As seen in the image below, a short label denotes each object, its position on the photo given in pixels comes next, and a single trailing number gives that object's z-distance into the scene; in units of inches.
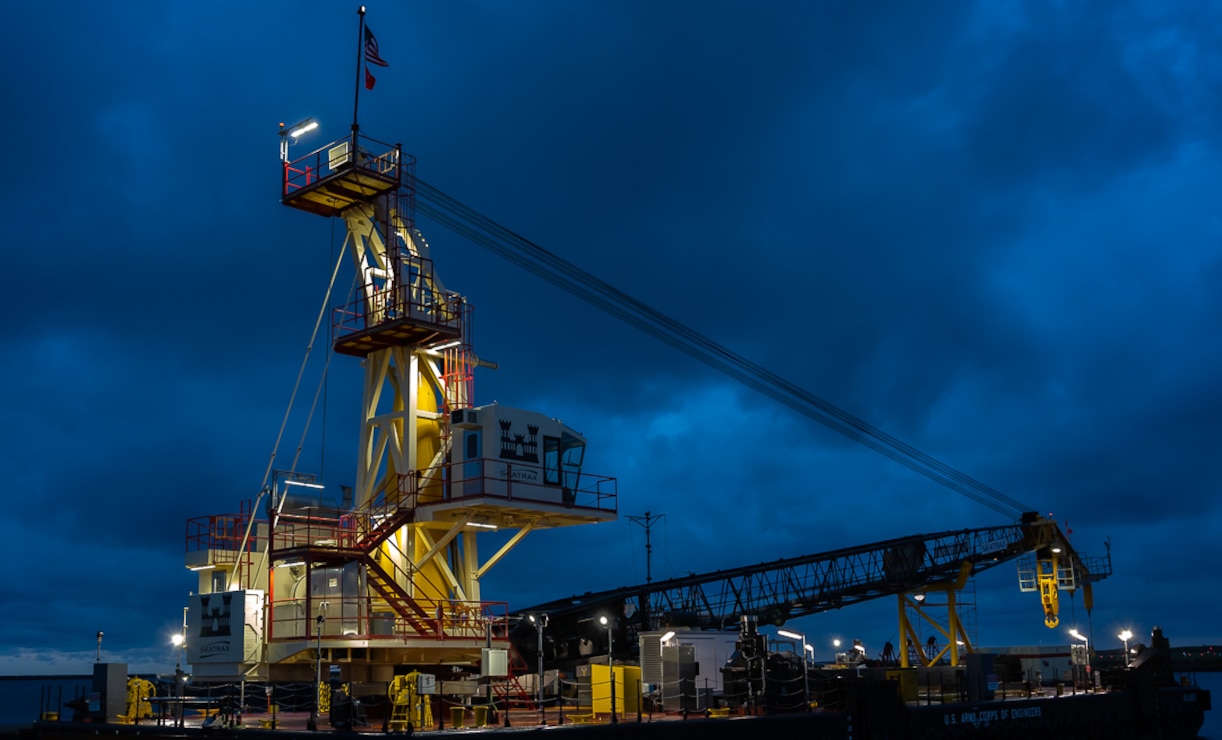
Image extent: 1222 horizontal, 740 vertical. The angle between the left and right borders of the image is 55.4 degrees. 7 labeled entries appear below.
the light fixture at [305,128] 1670.8
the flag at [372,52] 1675.7
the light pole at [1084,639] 1927.9
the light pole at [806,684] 1169.4
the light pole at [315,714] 984.3
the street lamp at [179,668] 1095.6
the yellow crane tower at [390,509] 1343.5
